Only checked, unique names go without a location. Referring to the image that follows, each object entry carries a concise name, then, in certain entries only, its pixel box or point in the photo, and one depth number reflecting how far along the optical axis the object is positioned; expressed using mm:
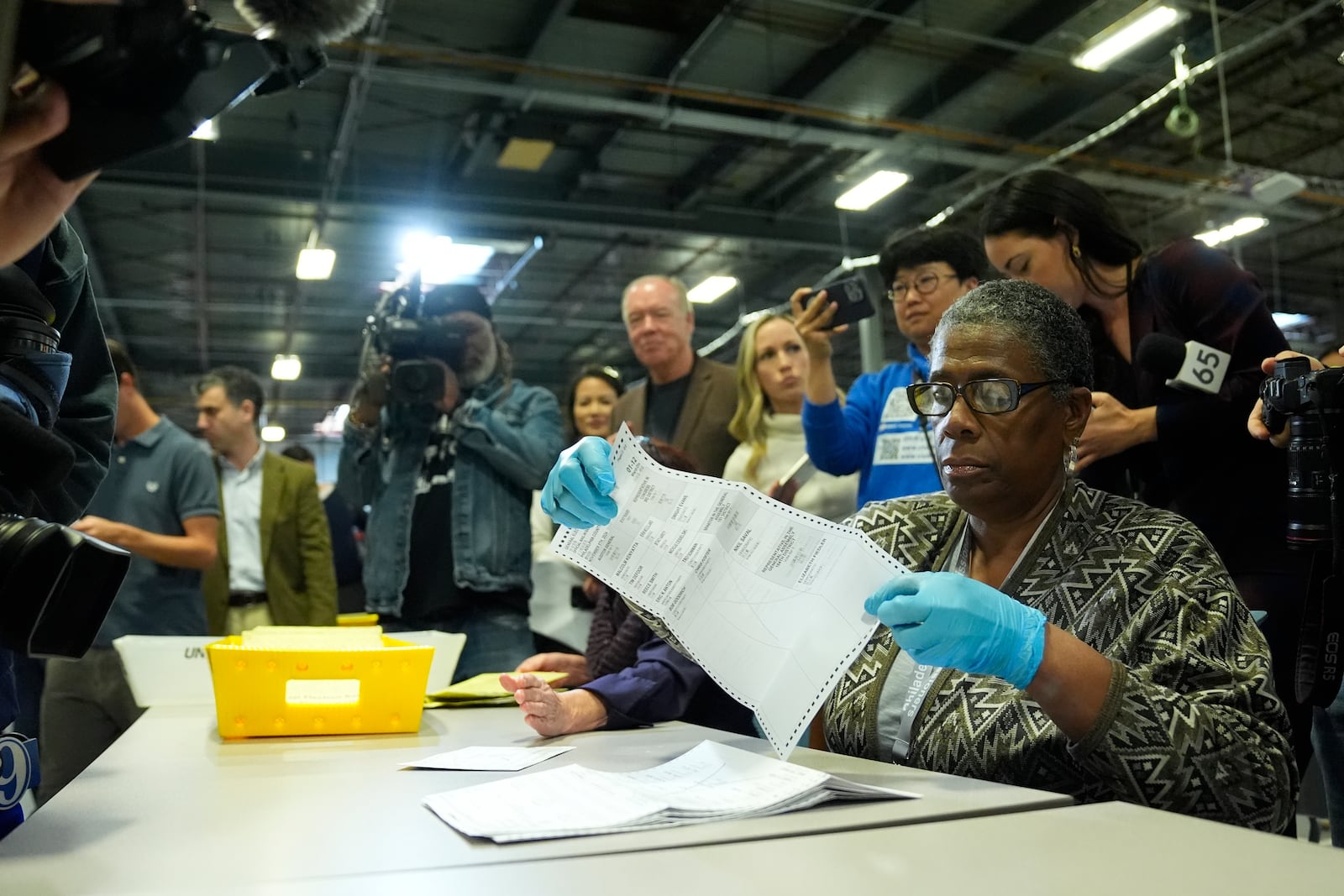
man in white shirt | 3186
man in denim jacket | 2254
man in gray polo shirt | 2436
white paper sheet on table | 1144
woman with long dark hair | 1525
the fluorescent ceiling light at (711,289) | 10305
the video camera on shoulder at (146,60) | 572
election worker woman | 975
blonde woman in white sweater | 2596
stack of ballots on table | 814
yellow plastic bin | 1417
